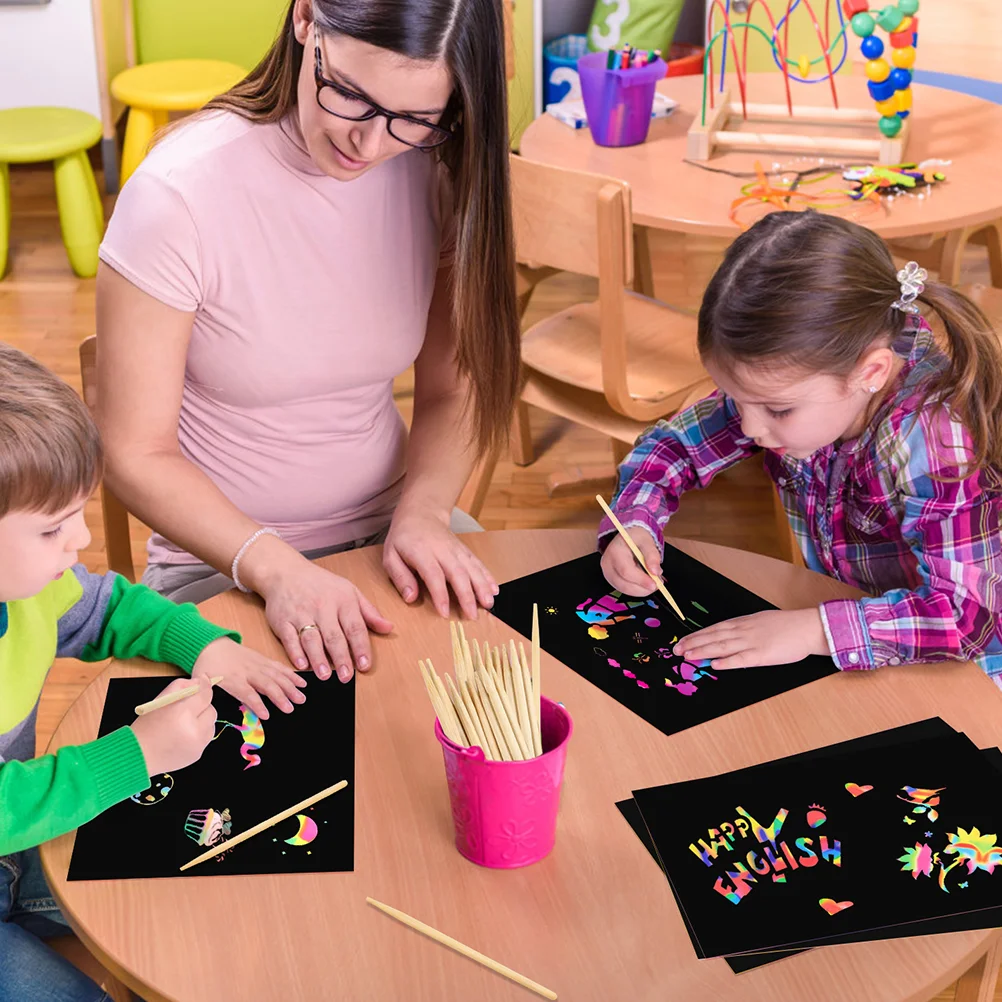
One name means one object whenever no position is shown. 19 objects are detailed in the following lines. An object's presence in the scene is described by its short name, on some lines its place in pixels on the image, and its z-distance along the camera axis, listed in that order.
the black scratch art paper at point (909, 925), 0.93
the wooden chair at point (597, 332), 2.14
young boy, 1.04
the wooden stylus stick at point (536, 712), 0.94
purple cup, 2.61
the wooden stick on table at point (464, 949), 0.90
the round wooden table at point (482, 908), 0.91
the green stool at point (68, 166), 3.78
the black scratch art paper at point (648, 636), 1.19
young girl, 1.26
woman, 1.26
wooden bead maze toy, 2.56
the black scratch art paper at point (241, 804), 1.01
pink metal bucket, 0.93
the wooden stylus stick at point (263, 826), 1.01
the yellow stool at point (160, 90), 4.07
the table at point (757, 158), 2.32
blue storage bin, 4.34
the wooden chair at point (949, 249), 2.68
